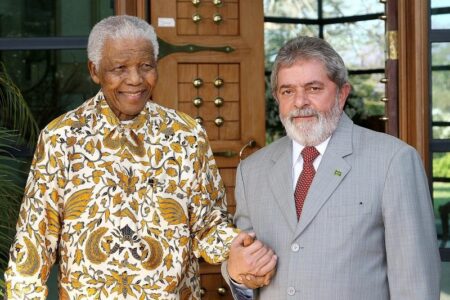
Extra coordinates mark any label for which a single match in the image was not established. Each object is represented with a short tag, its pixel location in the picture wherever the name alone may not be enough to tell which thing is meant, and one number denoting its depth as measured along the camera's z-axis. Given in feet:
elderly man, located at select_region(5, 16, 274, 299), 8.96
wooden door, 14.90
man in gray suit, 8.13
